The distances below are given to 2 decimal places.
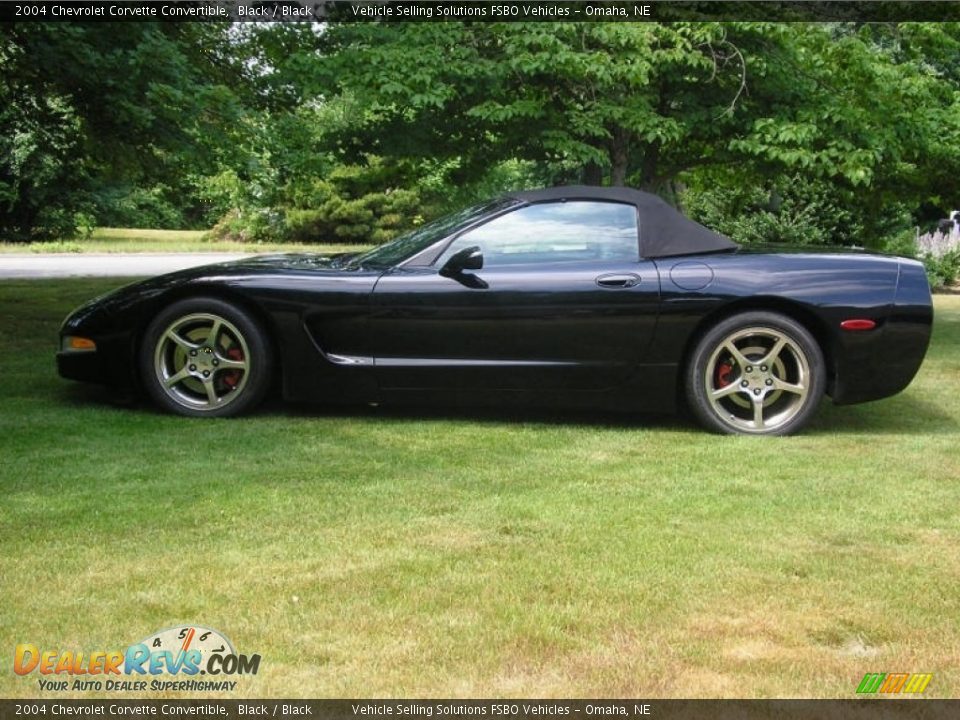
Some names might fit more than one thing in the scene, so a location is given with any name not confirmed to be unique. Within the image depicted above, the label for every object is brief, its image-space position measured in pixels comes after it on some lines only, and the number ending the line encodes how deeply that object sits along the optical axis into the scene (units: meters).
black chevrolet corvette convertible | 6.72
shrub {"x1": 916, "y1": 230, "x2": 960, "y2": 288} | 21.91
